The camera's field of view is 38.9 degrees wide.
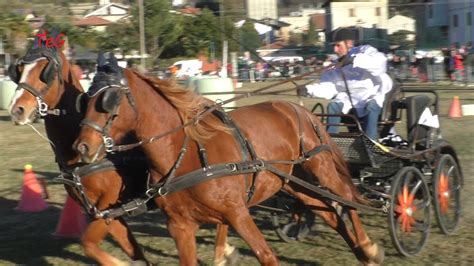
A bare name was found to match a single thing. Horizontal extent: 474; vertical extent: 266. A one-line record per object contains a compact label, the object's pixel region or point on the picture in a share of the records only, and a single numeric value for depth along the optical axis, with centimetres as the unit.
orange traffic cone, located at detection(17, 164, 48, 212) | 796
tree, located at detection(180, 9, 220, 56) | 4372
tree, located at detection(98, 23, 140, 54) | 4100
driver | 631
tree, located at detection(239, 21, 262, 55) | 3289
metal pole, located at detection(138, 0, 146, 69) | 2818
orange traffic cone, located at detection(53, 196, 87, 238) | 681
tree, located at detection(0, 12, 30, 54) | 3694
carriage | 595
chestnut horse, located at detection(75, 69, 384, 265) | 405
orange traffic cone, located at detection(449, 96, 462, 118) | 1592
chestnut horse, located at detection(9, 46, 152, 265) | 488
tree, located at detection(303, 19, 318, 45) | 4509
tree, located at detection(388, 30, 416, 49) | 3631
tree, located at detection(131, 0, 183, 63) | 4191
